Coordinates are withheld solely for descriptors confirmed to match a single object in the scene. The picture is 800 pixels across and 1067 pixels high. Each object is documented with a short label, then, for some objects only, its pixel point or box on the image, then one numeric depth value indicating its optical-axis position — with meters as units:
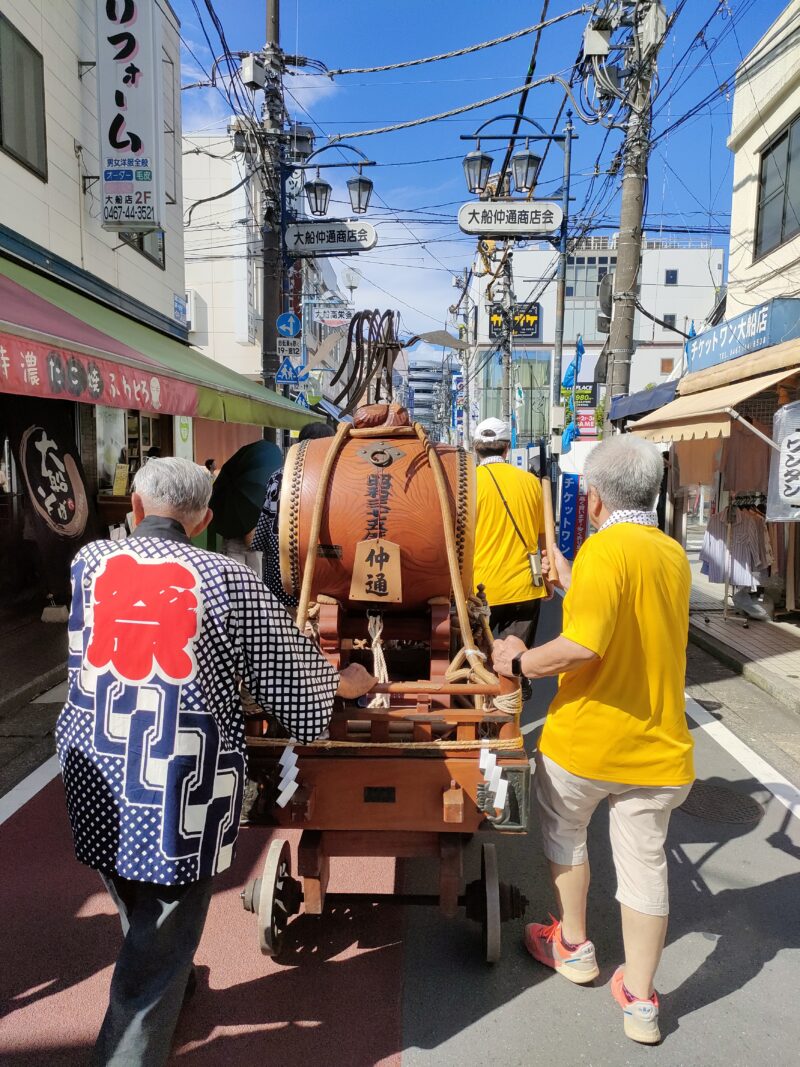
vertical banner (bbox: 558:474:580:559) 10.27
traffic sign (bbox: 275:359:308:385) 11.89
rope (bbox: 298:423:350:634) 2.67
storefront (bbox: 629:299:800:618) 7.16
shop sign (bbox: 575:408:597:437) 16.63
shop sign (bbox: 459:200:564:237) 10.70
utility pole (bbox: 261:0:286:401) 11.21
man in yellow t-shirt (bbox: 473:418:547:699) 3.82
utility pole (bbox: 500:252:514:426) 21.20
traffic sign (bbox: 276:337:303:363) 12.08
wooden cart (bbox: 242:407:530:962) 2.31
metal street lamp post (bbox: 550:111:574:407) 13.25
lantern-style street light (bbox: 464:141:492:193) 11.99
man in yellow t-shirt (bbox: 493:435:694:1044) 2.18
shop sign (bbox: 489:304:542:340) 22.20
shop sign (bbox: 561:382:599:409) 19.39
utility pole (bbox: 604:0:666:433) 8.08
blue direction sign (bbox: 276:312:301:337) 12.06
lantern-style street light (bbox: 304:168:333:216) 13.28
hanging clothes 8.15
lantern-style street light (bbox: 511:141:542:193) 11.97
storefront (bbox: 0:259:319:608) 4.66
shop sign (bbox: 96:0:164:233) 8.00
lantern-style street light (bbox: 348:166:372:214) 12.94
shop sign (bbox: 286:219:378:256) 11.54
